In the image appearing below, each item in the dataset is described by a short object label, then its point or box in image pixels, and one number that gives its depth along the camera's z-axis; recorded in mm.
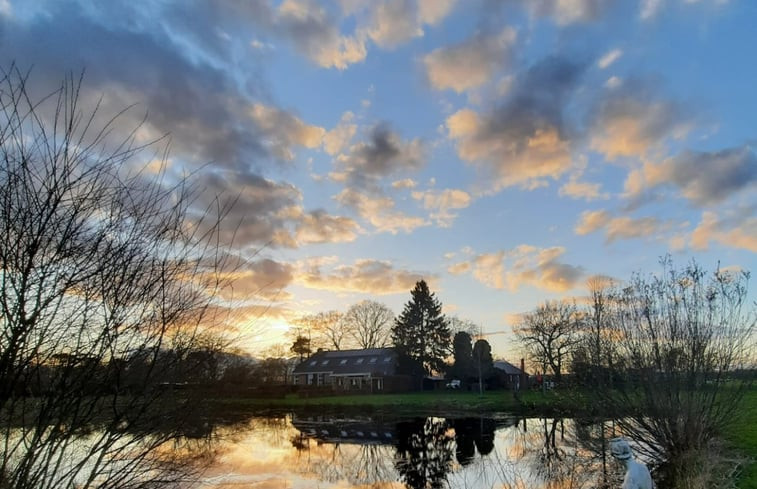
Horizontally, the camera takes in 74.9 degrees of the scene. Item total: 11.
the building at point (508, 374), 52562
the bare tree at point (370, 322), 60250
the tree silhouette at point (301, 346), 60250
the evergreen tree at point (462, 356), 51094
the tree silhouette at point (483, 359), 49875
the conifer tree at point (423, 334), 52938
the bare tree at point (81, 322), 2973
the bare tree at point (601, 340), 12688
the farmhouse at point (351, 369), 49188
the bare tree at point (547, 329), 39812
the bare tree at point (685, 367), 10992
